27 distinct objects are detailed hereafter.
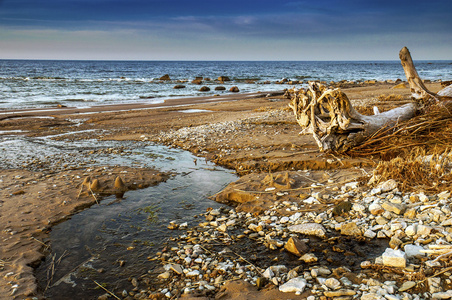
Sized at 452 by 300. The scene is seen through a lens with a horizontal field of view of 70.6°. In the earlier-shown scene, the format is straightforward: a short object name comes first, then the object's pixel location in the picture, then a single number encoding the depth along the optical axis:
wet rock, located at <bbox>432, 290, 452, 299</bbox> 2.82
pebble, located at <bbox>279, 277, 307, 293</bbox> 3.24
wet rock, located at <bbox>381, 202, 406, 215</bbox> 4.50
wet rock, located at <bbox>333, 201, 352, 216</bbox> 4.88
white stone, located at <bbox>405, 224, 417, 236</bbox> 3.97
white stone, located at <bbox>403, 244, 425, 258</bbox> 3.54
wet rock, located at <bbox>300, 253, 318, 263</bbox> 3.87
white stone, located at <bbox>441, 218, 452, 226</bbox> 3.97
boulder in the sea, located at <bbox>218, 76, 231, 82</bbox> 48.17
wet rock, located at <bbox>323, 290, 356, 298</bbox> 3.08
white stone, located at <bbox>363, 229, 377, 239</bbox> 4.24
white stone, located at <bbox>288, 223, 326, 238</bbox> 4.45
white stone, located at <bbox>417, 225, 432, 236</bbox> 3.89
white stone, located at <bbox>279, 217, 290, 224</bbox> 4.90
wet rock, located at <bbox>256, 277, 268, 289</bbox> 3.43
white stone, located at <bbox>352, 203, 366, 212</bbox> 4.85
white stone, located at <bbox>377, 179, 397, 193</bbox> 5.15
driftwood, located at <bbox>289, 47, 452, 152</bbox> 6.92
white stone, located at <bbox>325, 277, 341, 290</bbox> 3.22
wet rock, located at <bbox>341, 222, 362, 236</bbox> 4.36
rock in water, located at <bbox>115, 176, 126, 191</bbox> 6.56
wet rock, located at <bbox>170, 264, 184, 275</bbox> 3.81
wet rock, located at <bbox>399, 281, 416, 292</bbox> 3.02
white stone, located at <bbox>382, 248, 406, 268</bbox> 3.39
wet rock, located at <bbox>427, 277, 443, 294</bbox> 2.94
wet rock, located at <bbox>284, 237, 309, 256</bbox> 4.04
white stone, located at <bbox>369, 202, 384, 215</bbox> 4.66
